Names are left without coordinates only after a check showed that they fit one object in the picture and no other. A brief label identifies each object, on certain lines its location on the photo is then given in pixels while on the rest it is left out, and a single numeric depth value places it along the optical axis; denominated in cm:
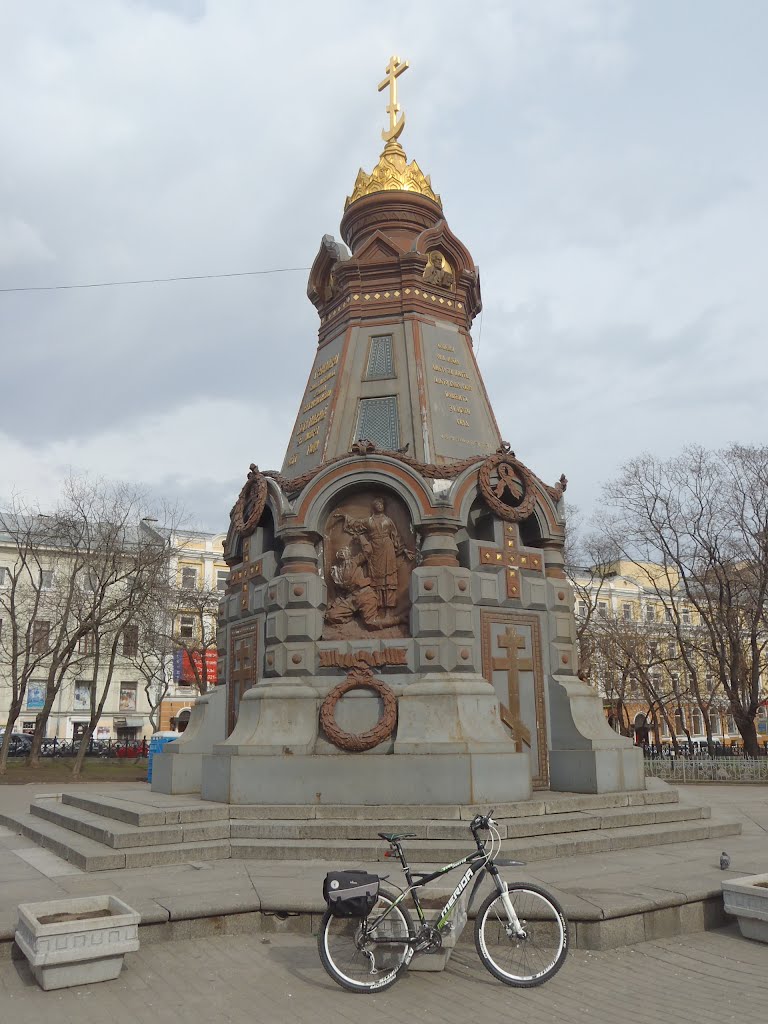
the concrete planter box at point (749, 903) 677
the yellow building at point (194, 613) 3343
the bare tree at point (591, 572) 3331
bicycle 562
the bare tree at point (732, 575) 2723
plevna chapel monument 1066
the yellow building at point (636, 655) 3406
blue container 2528
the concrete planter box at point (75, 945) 561
